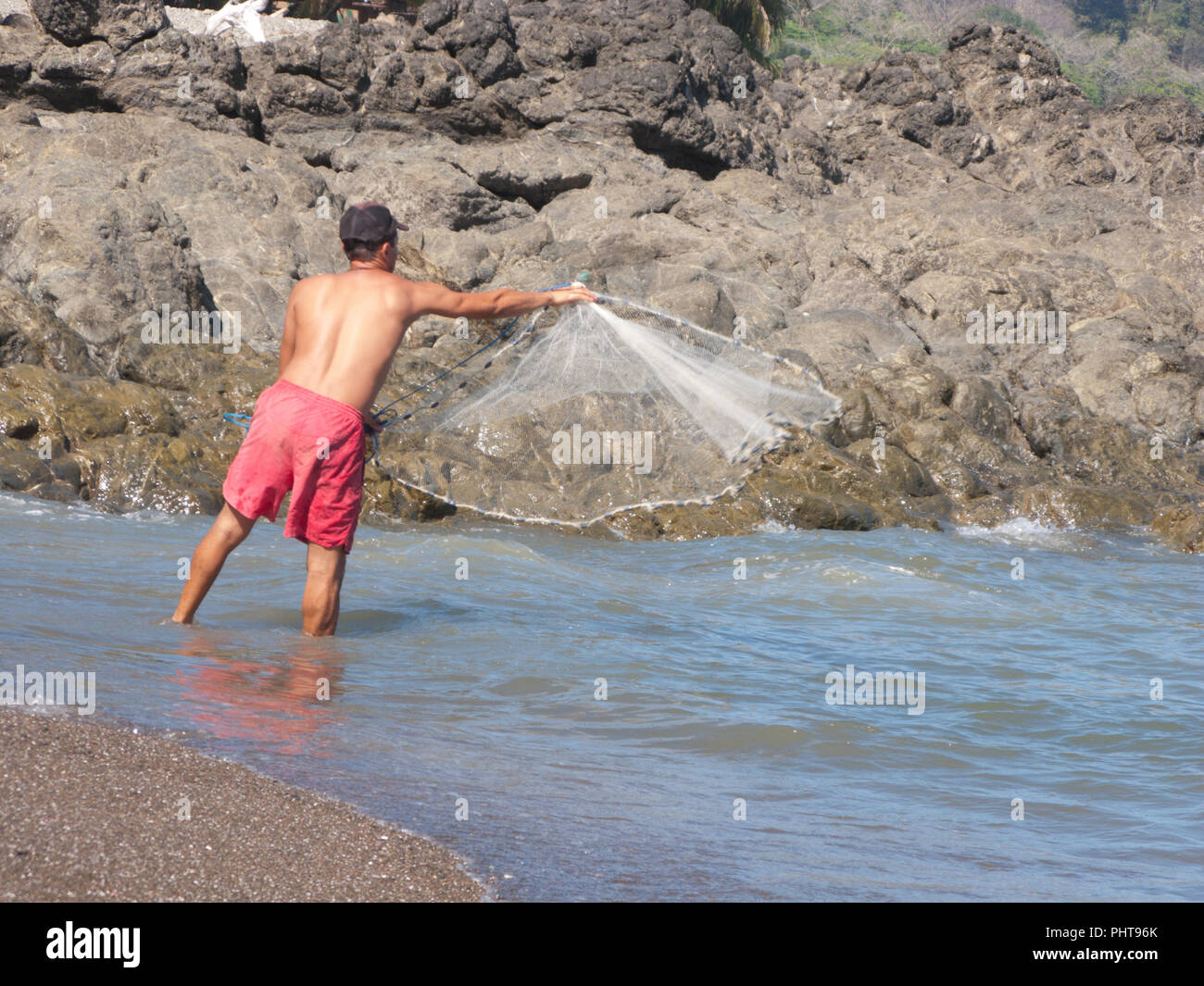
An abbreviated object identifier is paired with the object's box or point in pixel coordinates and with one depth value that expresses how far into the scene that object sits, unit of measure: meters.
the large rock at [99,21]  18.19
